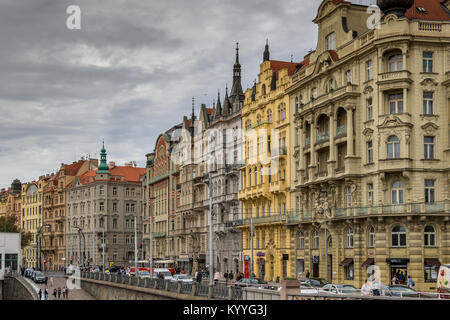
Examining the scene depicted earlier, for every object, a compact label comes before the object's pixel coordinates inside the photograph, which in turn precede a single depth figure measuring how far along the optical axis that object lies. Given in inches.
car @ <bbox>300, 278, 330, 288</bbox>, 2031.5
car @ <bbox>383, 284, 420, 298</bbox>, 1540.4
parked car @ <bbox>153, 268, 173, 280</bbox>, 3036.4
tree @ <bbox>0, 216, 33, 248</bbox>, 5797.2
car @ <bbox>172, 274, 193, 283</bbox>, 2674.7
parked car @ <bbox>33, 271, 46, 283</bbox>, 3907.5
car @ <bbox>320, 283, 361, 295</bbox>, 1707.8
